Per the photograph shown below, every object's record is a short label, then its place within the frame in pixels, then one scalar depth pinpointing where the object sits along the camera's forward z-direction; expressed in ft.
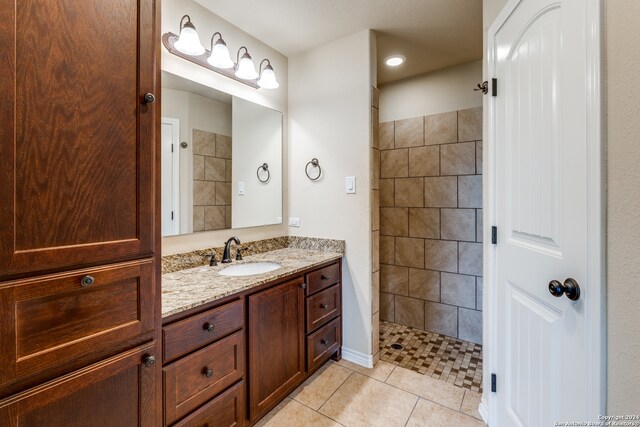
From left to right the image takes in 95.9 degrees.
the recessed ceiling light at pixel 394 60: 8.14
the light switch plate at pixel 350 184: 7.06
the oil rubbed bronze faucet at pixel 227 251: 6.20
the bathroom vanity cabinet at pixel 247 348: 3.81
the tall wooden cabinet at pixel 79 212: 2.35
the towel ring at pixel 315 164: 7.63
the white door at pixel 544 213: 2.79
